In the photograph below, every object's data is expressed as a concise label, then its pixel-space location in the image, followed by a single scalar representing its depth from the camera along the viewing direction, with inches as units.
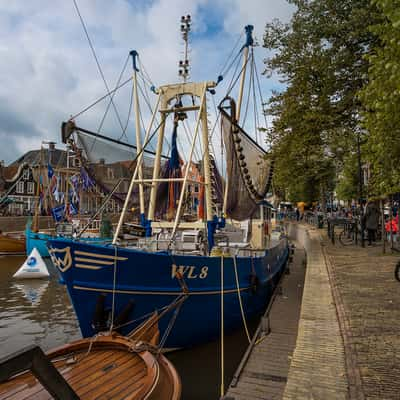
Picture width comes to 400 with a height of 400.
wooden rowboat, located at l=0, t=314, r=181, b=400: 160.8
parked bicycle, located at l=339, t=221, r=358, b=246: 778.4
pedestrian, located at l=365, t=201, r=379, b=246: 670.5
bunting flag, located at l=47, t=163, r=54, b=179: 1124.5
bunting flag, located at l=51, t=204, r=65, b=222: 1077.1
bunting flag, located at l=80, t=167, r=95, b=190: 878.6
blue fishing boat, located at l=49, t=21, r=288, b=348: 276.5
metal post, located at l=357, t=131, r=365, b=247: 683.4
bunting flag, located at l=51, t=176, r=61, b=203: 1242.4
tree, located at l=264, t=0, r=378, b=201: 558.9
